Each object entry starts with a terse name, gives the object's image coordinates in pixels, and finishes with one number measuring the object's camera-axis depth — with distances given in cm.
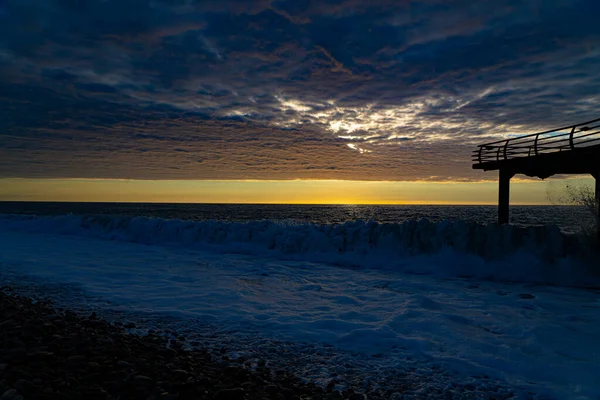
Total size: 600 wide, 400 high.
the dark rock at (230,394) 381
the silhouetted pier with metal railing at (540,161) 1312
